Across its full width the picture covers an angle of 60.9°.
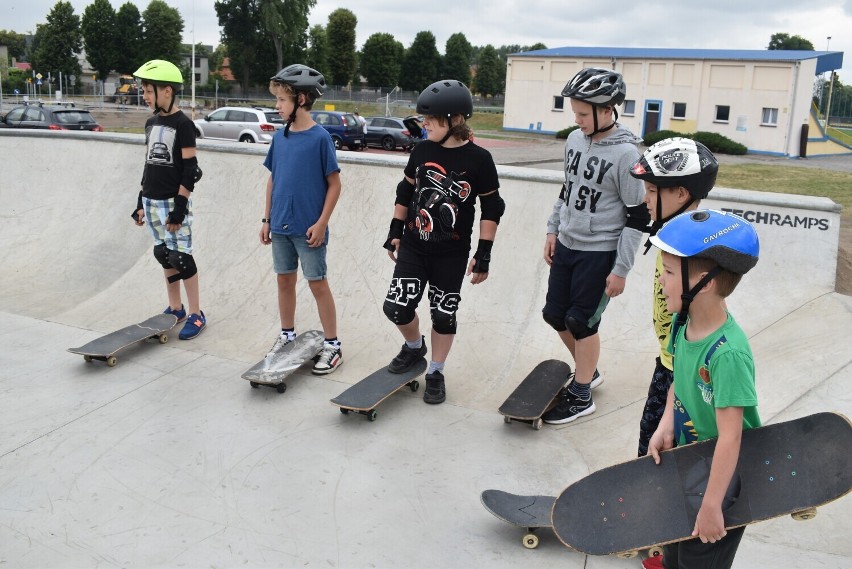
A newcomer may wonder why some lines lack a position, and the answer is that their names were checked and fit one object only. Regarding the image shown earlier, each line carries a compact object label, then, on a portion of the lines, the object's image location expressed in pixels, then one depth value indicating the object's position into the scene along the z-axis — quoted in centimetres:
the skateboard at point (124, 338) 522
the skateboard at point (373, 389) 440
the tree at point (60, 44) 7706
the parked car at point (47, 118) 2225
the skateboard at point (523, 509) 326
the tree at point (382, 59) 7894
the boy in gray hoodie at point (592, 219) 392
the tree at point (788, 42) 9119
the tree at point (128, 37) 7831
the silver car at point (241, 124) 2627
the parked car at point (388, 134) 2962
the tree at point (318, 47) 7925
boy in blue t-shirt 493
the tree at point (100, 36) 7688
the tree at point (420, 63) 8144
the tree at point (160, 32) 8112
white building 3794
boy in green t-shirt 225
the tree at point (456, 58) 8619
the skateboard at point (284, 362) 481
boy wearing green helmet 554
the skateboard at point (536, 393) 436
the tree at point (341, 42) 8000
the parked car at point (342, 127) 2795
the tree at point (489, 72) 8562
